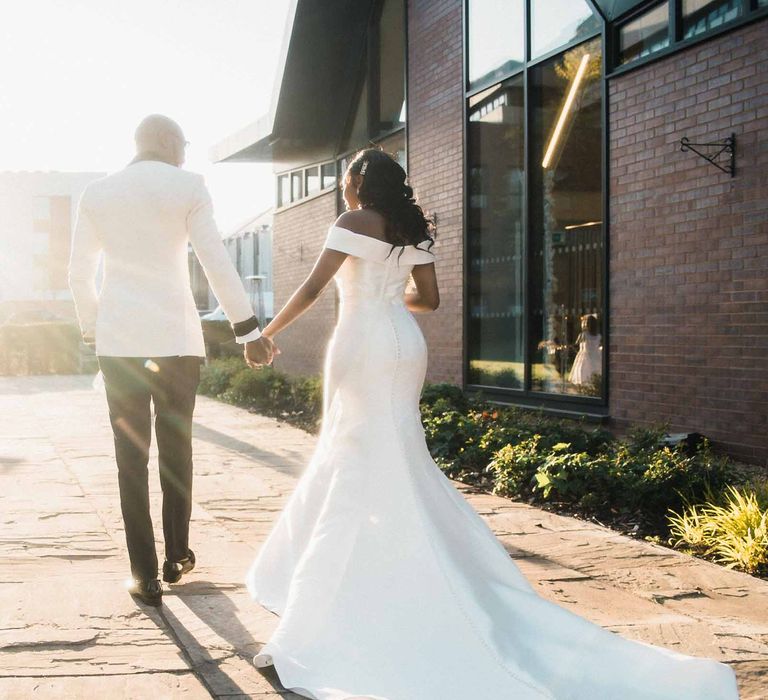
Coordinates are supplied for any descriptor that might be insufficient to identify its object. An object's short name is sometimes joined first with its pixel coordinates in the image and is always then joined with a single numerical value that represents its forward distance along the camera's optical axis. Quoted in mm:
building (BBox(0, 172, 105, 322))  61625
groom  4117
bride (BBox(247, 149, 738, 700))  3080
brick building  7273
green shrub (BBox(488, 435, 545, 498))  6750
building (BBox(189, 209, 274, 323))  31016
